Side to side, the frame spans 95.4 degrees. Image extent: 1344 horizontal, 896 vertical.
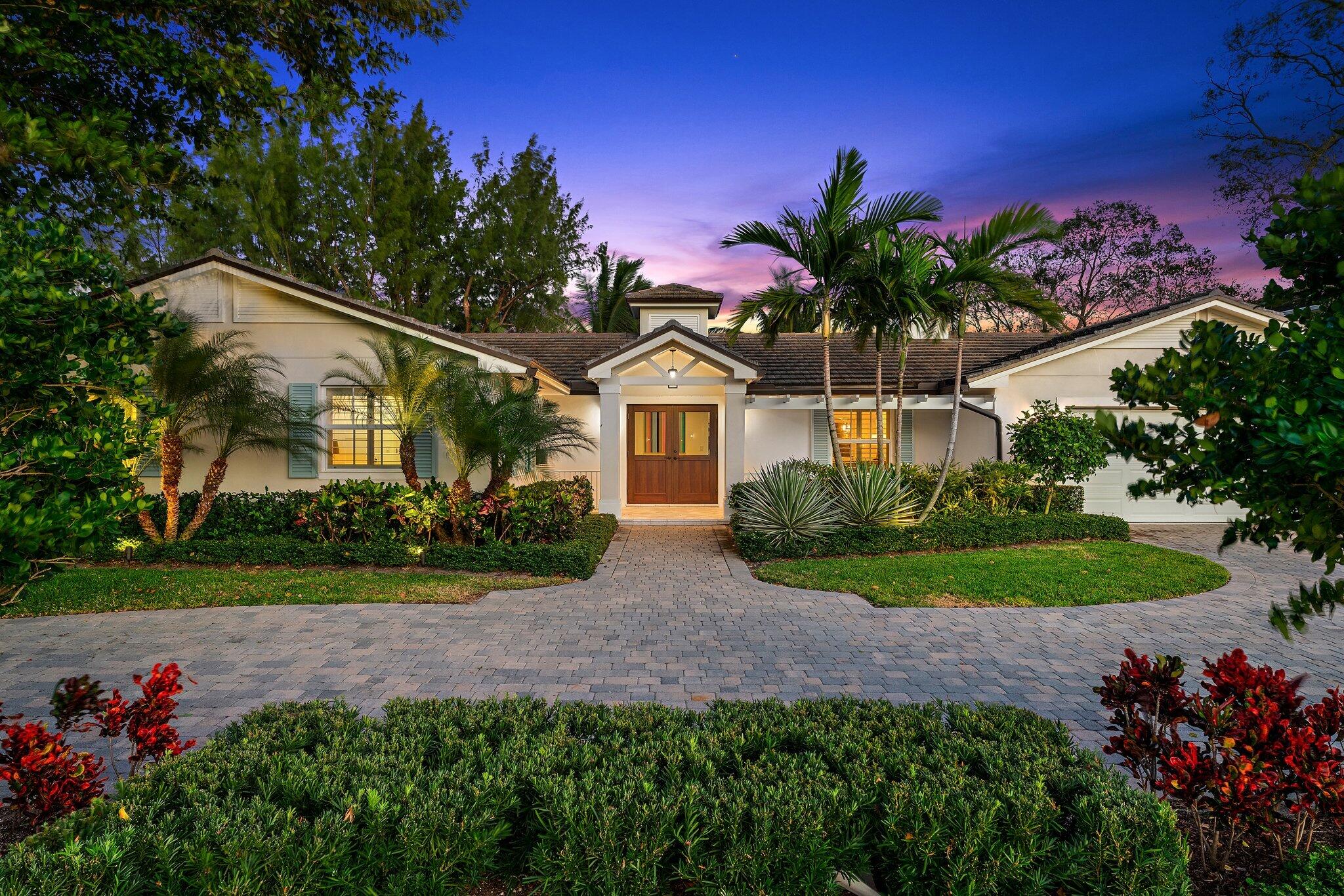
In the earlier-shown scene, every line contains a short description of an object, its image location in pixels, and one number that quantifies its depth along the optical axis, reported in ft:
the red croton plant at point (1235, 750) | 7.87
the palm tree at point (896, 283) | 32.58
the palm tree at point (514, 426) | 33.04
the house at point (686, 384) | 38.19
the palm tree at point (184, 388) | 31.50
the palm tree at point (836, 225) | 32.94
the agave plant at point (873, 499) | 34.83
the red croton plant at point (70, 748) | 8.70
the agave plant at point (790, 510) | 33.81
